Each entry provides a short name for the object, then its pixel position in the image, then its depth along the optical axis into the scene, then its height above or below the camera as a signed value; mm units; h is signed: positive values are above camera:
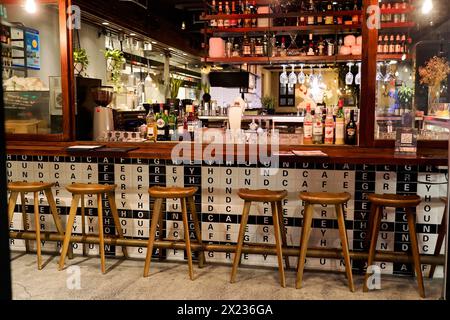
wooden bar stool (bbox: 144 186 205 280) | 3705 -643
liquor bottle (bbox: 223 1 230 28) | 6859 +1438
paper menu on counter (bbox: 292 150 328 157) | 3789 -243
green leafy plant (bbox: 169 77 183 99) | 6666 +478
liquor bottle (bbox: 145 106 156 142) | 4645 -67
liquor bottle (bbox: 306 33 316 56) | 7115 +1090
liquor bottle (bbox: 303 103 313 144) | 4410 -57
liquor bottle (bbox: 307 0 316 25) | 6762 +1566
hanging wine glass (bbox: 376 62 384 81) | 4422 +440
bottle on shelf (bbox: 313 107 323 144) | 4398 -76
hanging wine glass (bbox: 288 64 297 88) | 7698 +701
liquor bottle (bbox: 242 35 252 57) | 7047 +1063
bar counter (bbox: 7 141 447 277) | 3902 -553
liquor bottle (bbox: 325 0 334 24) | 6441 +1470
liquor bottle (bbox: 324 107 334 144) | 4375 -76
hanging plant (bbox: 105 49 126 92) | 7688 +1024
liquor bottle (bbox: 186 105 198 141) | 4661 +27
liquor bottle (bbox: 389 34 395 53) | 6864 +1089
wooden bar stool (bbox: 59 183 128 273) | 3871 -636
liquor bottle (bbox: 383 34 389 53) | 6617 +1097
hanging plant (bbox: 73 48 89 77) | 5266 +736
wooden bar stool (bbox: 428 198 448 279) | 3707 -915
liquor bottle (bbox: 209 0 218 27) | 6795 +1567
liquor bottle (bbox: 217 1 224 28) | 6907 +1443
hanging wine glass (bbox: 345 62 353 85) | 7555 +700
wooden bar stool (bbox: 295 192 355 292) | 3482 -708
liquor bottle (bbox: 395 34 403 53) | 6859 +1086
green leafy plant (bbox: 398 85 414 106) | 5179 +304
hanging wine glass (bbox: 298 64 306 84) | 7721 +715
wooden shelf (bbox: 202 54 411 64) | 6805 +912
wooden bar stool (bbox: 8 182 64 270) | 3990 -621
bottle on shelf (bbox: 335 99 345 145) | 4344 -67
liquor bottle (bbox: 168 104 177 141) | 4734 -31
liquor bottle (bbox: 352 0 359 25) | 6455 +1456
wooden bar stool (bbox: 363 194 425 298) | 3467 -684
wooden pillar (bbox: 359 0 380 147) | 4152 +414
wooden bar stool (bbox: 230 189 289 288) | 3602 -668
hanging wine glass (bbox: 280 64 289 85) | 7848 +730
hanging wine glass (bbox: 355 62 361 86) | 7316 +660
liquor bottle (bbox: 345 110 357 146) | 4312 -86
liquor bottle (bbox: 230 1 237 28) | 6895 +1438
